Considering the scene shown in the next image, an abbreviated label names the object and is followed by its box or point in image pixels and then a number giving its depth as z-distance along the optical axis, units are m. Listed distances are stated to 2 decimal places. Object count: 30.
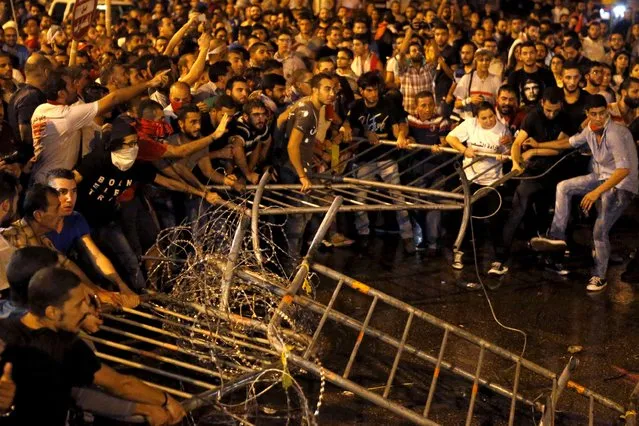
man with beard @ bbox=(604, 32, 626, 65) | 15.48
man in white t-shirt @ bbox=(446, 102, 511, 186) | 9.34
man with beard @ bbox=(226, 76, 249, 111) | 9.23
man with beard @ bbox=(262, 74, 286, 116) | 9.91
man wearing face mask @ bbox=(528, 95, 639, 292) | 8.64
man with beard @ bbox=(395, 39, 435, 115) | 12.87
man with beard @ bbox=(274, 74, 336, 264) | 8.67
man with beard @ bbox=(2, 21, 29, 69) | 12.91
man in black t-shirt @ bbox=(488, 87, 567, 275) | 9.36
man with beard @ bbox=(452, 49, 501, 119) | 12.39
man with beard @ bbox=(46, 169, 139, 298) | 6.56
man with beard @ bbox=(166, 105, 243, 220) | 8.27
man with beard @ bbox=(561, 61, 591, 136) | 9.57
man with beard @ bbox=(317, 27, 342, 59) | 14.16
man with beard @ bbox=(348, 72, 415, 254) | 9.88
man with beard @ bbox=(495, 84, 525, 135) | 10.17
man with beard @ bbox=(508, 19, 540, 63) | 15.29
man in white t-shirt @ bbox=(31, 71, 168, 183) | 7.55
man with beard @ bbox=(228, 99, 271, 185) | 8.70
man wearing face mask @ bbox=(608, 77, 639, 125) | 10.52
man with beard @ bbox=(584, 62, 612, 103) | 10.41
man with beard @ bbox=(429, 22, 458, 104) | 13.77
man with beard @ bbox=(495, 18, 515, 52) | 15.94
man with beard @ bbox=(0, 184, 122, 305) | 6.10
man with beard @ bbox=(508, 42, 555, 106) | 11.98
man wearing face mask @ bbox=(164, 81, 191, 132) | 8.95
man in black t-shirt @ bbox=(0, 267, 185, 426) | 4.33
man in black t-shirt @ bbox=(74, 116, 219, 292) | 7.34
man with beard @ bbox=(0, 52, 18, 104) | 9.17
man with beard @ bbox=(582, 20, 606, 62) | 15.76
